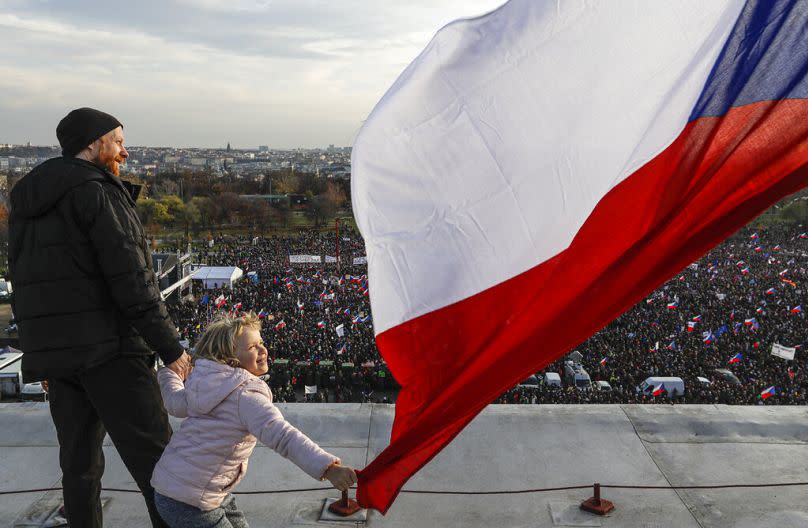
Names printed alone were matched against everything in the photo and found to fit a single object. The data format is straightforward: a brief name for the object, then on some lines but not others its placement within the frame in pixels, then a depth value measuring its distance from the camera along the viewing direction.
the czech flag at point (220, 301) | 20.40
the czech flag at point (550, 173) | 2.08
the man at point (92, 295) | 2.20
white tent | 25.38
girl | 2.05
